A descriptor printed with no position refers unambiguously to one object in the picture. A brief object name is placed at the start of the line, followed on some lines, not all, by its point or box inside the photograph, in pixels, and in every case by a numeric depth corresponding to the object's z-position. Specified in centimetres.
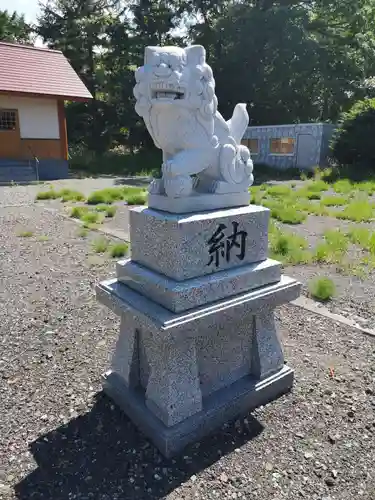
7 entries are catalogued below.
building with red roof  1394
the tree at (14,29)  2318
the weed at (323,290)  392
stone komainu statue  197
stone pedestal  207
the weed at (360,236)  557
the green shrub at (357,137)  1425
